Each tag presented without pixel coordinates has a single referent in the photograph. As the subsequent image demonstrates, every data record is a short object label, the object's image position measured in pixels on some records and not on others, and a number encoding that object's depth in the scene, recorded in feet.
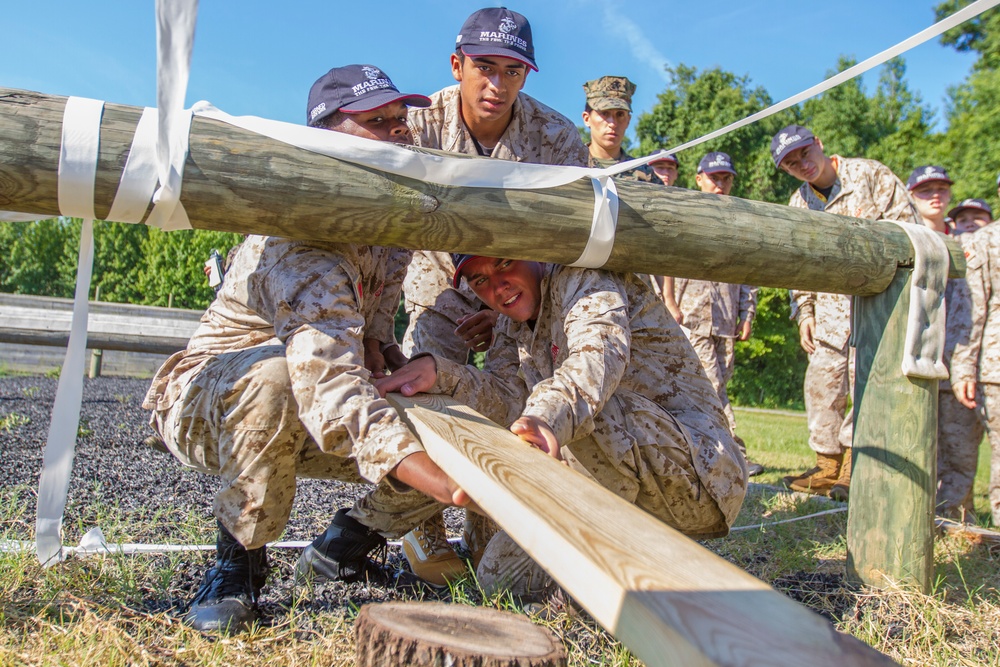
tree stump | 5.91
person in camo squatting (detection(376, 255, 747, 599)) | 8.43
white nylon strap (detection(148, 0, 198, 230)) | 6.73
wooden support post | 9.59
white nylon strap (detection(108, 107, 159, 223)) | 6.96
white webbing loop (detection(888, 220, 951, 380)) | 9.58
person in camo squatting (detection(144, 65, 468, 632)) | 7.30
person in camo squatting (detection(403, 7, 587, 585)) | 11.50
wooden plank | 3.35
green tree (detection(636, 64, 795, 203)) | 86.69
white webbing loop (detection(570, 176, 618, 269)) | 8.36
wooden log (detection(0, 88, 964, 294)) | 6.91
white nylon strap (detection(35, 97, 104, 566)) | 7.81
